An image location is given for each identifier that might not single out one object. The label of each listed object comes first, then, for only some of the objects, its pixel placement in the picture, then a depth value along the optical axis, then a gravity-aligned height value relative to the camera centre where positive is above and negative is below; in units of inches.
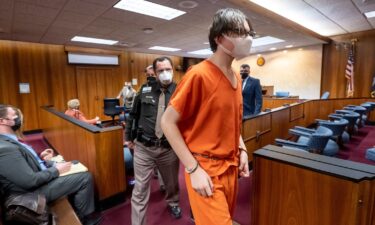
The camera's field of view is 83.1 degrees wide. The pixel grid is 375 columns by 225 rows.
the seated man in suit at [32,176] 58.4 -25.6
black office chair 263.6 -21.3
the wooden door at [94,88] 294.2 +4.4
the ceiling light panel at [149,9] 137.5 +56.9
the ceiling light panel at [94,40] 228.4 +57.9
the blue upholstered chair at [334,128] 113.5 -21.9
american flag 269.9 +20.6
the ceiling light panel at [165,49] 291.0 +59.5
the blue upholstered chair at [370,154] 95.6 -30.4
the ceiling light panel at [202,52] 324.1 +60.6
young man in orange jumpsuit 32.7 -5.0
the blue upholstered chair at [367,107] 199.1 -18.4
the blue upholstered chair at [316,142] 92.0 -24.7
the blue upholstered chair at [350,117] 148.4 -21.3
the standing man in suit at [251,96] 126.7 -4.3
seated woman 148.1 -13.7
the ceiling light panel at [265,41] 263.9 +63.0
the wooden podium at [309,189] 35.0 -18.8
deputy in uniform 70.4 -16.2
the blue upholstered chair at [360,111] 179.2 -19.9
